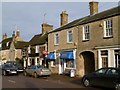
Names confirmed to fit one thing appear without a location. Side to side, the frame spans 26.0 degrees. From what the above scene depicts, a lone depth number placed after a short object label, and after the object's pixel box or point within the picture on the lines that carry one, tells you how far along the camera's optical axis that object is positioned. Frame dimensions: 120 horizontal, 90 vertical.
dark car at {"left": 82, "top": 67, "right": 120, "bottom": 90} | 16.17
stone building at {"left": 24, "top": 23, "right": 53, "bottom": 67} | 40.65
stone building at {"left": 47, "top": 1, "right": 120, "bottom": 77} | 24.20
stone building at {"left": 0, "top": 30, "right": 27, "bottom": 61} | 60.06
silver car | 28.22
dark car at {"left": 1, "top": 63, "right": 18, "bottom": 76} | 32.56
